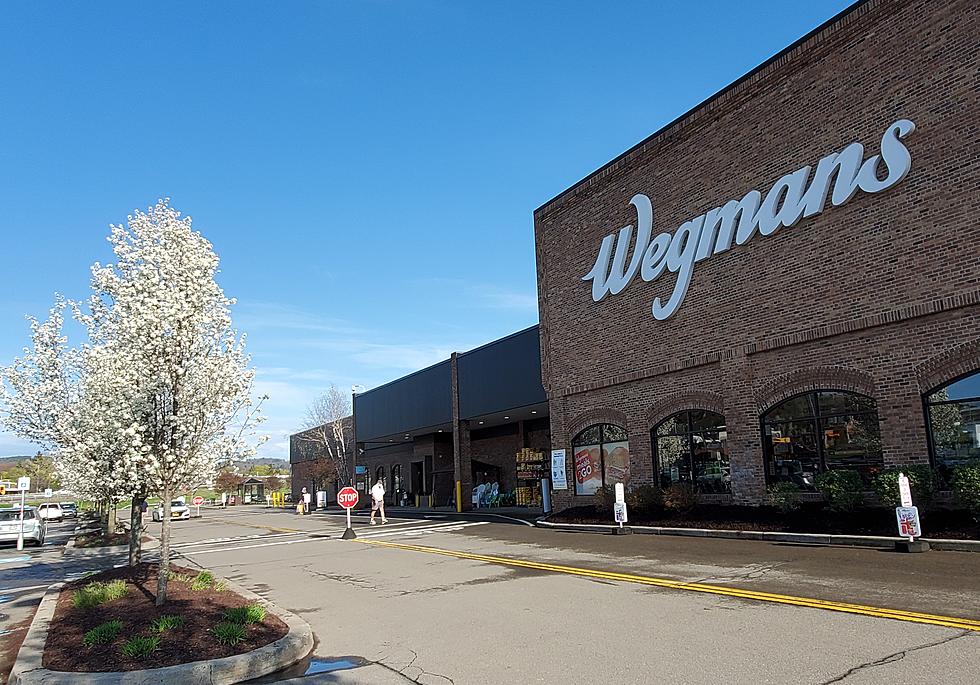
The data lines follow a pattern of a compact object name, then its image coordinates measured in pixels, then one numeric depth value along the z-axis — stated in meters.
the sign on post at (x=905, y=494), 12.73
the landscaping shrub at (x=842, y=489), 14.96
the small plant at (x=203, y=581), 11.32
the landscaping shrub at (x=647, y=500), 19.73
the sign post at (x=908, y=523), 12.43
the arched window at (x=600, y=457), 22.89
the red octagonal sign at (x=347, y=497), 23.15
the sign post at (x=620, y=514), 18.83
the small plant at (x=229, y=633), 7.65
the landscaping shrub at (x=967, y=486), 12.64
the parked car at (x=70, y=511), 52.34
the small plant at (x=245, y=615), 8.44
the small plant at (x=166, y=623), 8.05
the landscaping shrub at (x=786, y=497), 16.16
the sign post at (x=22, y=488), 26.20
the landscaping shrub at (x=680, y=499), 18.83
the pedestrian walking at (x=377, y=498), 28.38
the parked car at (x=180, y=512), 46.62
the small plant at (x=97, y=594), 9.93
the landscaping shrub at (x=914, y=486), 13.83
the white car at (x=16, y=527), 26.91
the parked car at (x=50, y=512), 37.00
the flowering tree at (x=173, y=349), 9.65
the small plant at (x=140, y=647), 7.19
